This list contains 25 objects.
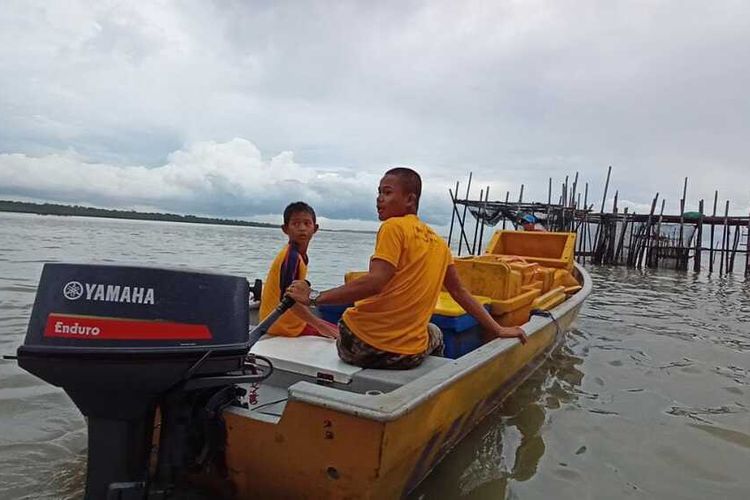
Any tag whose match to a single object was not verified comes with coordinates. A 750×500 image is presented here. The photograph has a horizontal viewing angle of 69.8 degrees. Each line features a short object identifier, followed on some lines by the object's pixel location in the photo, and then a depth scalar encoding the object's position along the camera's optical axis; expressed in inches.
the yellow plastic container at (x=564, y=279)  266.2
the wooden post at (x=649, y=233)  961.5
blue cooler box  146.6
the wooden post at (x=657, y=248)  949.2
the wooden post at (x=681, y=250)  940.6
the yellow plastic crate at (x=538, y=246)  303.7
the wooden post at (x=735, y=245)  961.5
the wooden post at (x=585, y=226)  1016.5
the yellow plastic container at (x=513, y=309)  169.5
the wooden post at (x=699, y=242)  935.2
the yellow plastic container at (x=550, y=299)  200.7
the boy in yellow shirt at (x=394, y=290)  104.0
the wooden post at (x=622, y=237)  962.7
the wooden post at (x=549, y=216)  926.5
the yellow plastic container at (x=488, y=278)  175.5
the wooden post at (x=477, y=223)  975.8
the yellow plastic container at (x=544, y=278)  235.5
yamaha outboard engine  78.9
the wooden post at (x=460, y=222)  1076.1
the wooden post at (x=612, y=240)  992.2
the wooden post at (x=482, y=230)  1052.8
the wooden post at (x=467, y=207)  1025.0
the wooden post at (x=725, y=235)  931.3
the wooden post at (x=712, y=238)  948.6
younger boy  133.9
